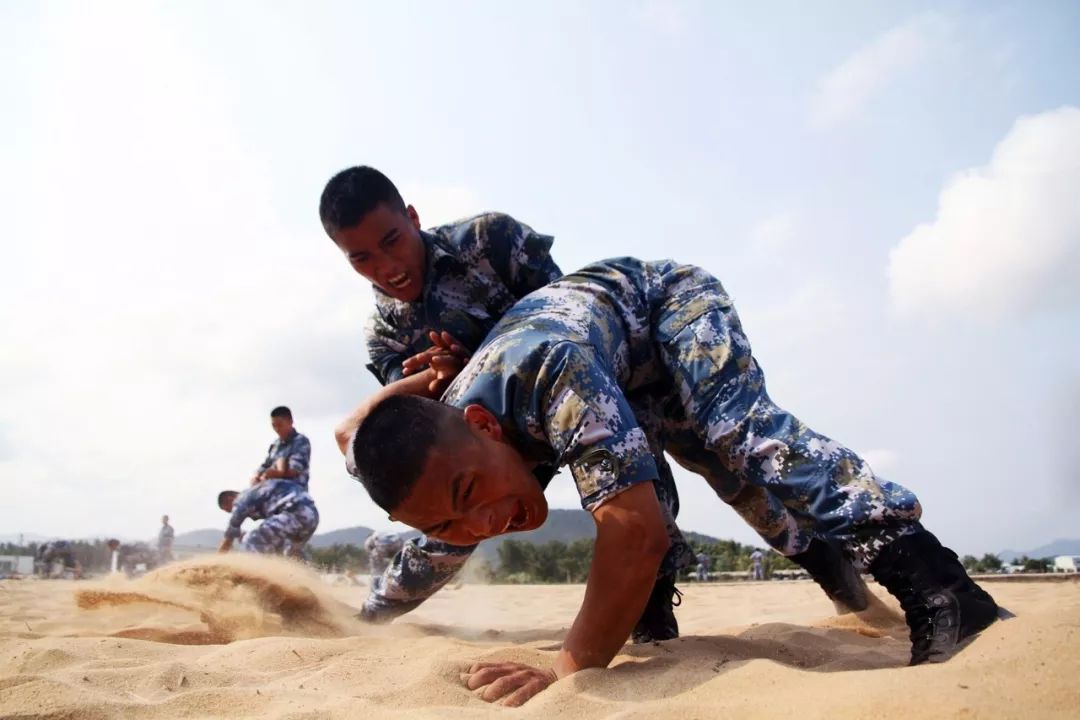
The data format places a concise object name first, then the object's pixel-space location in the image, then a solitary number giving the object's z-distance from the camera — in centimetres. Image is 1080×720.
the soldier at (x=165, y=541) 1409
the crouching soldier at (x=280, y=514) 710
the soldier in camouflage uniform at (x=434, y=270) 311
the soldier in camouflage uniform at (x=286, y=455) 738
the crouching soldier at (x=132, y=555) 1484
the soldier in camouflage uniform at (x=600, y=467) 196
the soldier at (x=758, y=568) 1239
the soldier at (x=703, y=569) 1276
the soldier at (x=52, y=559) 1557
